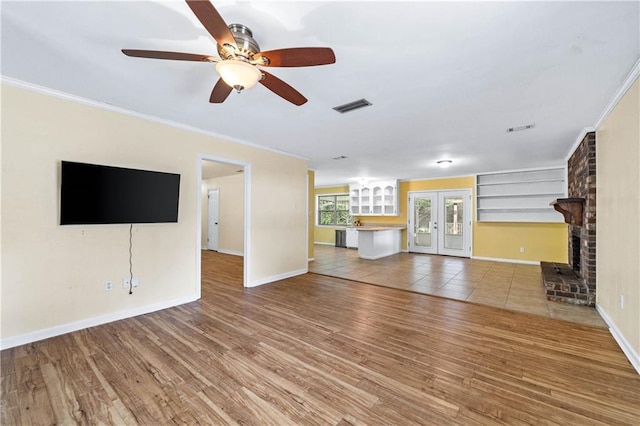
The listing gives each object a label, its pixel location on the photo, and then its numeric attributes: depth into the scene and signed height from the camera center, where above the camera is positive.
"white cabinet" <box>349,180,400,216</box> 8.75 +0.59
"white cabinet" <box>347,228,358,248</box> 9.41 -0.79
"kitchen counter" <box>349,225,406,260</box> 7.38 -0.75
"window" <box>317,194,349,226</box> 10.21 +0.21
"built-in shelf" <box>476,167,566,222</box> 6.46 +0.56
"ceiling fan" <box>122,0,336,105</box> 1.59 +0.99
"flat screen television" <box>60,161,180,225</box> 2.72 +0.21
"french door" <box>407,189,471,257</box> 7.74 -0.19
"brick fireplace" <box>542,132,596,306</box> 3.49 -0.24
